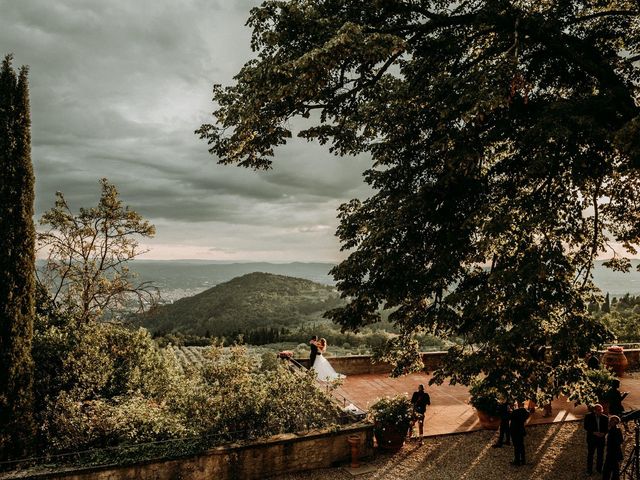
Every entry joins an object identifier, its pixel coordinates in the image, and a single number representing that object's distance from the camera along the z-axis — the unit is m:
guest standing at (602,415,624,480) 9.00
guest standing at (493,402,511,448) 11.59
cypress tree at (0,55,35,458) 10.57
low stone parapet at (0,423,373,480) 9.70
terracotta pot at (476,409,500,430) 12.98
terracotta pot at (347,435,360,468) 11.38
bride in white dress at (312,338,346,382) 16.12
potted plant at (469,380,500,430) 12.82
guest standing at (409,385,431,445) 12.12
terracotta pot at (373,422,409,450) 11.88
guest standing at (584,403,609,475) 9.73
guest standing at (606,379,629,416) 11.94
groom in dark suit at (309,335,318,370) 17.25
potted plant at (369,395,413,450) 11.87
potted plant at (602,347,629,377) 18.11
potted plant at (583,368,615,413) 12.90
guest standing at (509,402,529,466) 10.52
